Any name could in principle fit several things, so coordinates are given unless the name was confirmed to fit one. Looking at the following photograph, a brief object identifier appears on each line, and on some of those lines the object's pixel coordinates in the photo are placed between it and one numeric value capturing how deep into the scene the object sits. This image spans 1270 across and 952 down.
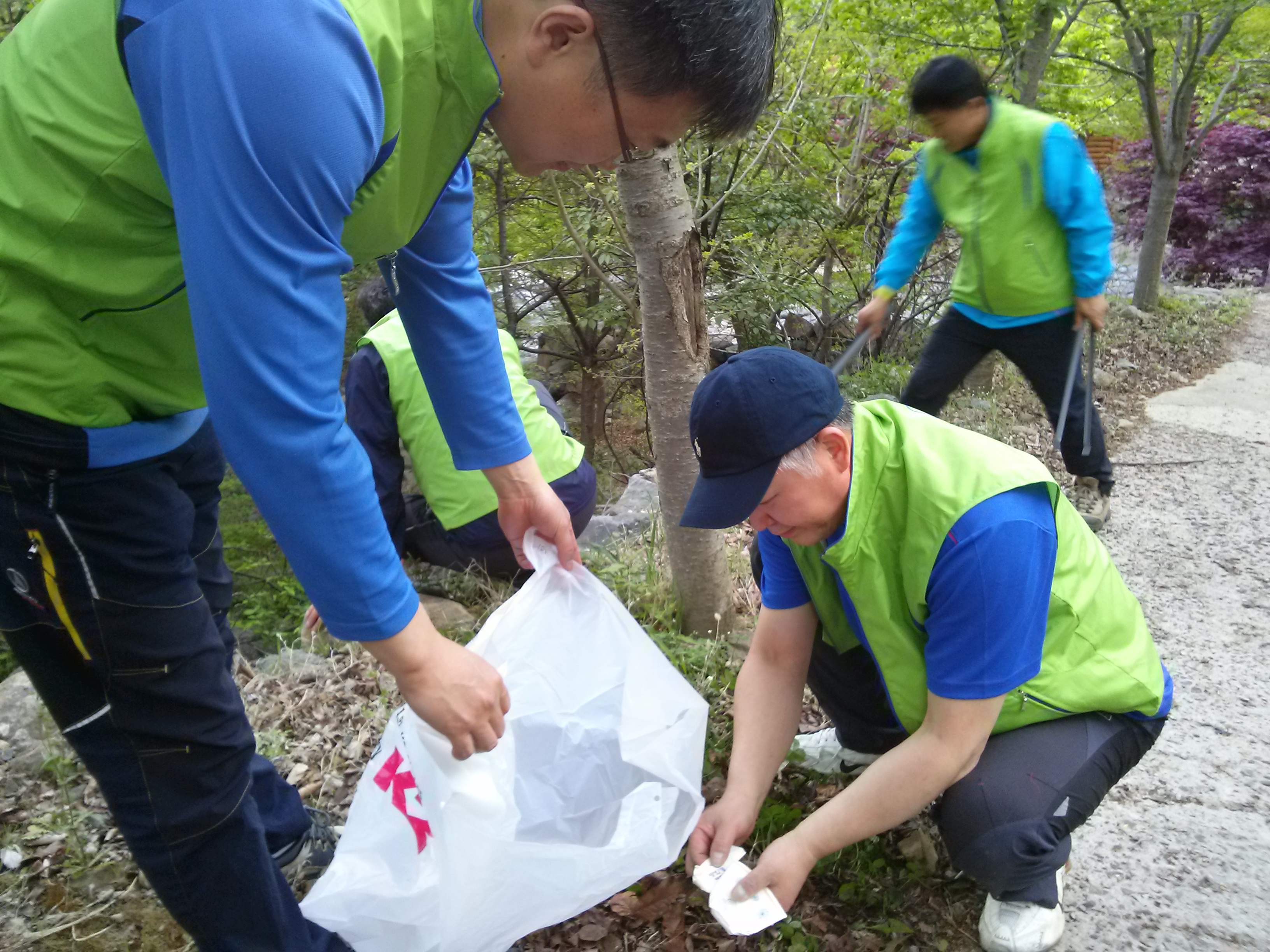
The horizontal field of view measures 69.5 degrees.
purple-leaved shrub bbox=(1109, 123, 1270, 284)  14.75
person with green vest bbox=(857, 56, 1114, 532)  3.59
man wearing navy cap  1.59
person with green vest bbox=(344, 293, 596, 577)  3.25
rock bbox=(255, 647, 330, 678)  2.99
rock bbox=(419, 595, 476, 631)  3.33
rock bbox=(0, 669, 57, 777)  2.45
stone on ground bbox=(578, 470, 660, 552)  4.37
